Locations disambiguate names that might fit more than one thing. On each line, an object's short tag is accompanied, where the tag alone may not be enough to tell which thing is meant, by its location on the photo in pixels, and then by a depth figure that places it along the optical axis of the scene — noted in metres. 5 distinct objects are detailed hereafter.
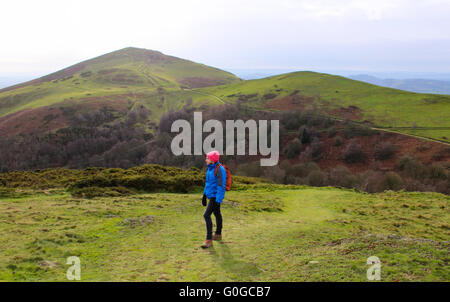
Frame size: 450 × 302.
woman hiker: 8.61
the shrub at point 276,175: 45.12
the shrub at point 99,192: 15.98
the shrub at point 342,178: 40.03
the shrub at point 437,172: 40.50
